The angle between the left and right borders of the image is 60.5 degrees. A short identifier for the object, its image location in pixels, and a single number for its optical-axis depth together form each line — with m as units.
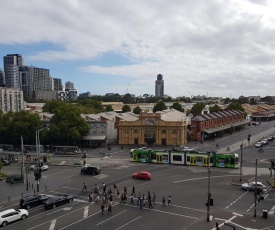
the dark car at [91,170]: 37.80
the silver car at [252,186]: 29.05
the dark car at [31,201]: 25.37
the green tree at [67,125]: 55.72
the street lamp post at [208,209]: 21.24
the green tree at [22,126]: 57.57
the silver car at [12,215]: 22.08
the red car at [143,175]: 34.62
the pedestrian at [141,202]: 24.59
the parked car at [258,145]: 55.59
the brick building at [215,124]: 66.07
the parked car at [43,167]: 40.93
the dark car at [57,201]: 25.21
